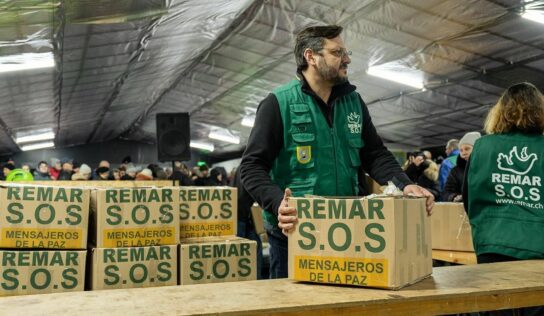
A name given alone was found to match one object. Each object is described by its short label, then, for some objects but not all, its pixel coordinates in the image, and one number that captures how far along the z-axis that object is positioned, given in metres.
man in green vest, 1.77
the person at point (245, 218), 4.46
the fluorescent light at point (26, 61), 5.03
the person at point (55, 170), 8.14
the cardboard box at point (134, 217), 1.93
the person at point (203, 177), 7.57
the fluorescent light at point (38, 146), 15.27
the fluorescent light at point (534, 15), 4.54
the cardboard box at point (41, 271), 1.81
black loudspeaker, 5.46
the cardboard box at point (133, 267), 1.89
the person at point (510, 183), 1.92
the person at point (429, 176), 4.59
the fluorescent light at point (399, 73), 6.52
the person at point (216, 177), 7.35
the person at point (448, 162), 4.39
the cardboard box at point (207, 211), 2.17
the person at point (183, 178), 6.90
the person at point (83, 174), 6.76
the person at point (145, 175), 6.13
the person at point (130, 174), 7.87
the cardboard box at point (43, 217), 1.83
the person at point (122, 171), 8.38
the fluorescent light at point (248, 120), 10.65
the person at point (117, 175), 8.46
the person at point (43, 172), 7.99
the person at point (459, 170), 3.72
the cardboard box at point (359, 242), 1.36
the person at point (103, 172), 7.35
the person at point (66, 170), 7.70
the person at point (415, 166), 4.66
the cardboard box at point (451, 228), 3.14
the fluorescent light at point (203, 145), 16.02
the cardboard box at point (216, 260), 2.01
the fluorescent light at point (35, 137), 12.41
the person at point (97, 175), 7.49
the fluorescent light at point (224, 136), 13.25
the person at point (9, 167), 7.08
